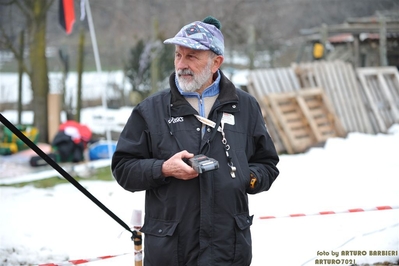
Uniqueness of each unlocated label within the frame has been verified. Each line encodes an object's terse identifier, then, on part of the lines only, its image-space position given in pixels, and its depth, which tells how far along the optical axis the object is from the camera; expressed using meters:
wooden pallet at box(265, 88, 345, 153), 16.72
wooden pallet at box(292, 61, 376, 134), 18.36
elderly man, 4.63
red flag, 17.79
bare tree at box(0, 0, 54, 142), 22.37
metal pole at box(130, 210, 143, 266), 5.65
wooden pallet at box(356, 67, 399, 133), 18.83
